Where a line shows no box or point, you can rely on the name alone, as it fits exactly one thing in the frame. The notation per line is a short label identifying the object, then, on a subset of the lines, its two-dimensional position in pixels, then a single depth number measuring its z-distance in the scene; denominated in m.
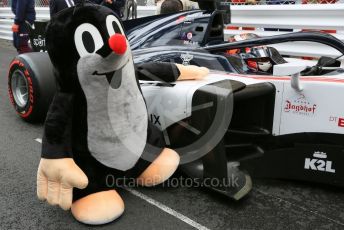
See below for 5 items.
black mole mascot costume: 1.96
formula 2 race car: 2.20
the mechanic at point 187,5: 5.79
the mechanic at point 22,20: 5.70
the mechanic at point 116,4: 5.23
